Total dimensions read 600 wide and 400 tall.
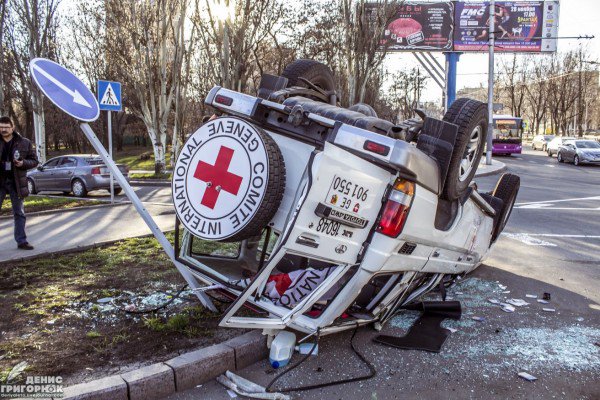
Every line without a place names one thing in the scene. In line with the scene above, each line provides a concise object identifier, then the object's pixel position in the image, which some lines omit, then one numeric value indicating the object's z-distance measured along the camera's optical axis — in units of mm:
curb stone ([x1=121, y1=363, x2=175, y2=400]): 2971
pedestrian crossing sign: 11688
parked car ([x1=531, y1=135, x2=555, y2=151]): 45459
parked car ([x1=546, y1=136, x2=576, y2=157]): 34031
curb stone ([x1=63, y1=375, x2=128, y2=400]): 2812
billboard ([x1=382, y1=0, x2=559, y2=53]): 32906
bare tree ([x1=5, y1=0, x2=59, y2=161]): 21359
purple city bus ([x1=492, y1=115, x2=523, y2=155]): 34688
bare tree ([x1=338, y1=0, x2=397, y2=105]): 18391
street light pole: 23769
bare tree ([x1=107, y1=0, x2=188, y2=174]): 19250
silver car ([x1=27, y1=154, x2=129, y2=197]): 16312
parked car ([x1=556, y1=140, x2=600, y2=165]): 26906
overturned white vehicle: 2975
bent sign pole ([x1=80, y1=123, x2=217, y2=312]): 3877
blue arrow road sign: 3660
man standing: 6402
